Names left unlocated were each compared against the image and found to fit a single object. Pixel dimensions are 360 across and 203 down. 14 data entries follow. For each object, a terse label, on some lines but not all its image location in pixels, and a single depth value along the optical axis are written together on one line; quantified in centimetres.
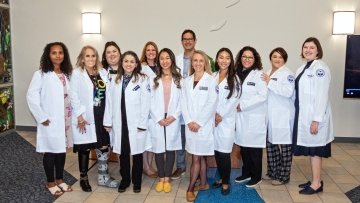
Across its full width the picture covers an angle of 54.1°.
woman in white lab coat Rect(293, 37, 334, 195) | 323
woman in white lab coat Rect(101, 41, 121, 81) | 351
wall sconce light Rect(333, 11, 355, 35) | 500
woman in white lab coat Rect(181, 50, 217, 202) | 316
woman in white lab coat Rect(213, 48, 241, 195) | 322
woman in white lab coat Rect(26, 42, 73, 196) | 316
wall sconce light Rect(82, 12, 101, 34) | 549
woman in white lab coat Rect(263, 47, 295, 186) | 339
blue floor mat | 324
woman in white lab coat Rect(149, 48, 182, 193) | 336
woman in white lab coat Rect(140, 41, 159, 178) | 372
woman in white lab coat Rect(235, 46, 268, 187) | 337
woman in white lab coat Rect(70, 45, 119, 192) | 325
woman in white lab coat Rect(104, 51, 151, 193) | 324
